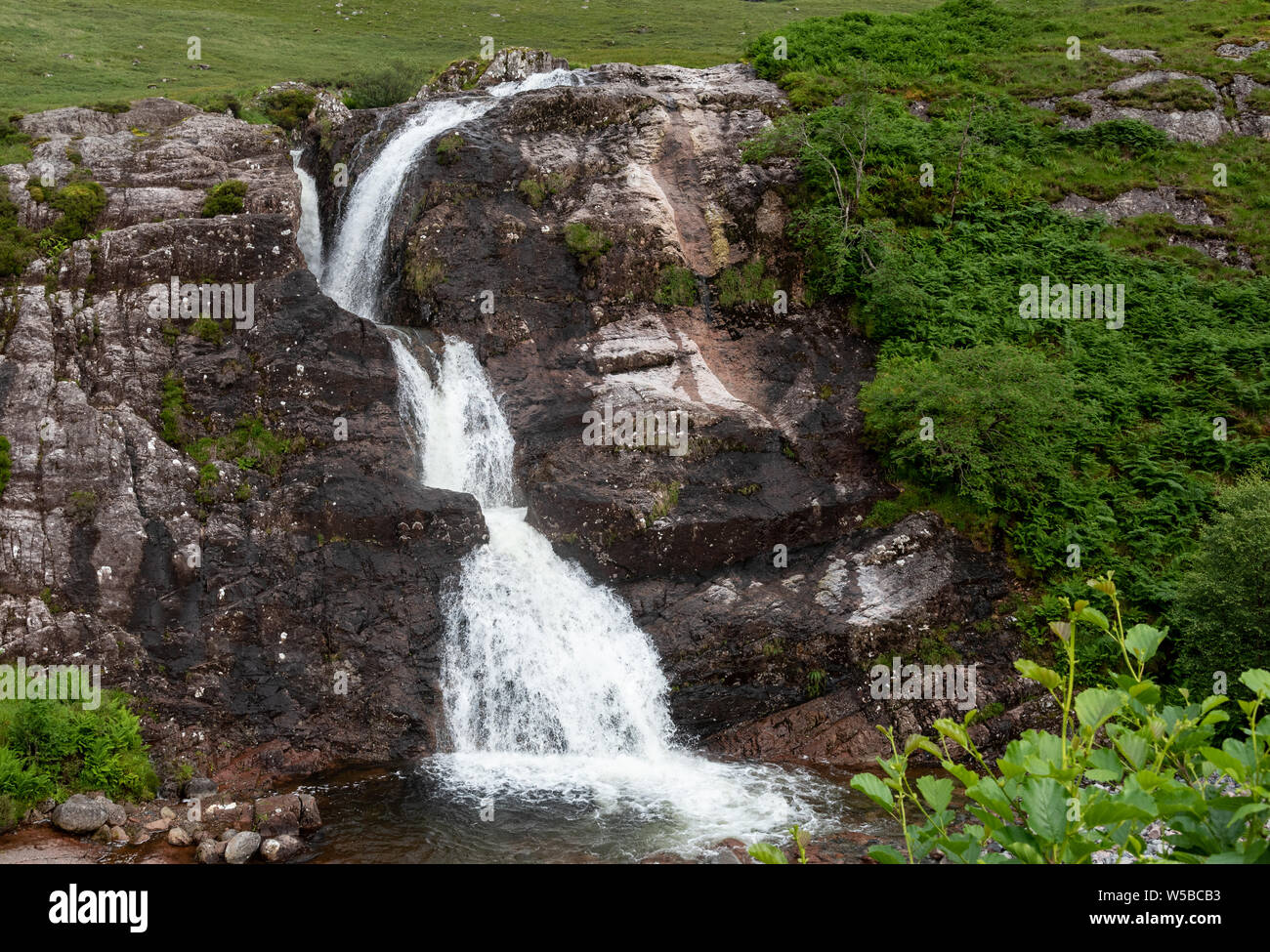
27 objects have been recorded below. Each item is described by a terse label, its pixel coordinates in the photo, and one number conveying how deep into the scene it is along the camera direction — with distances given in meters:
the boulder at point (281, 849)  13.51
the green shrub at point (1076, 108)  33.97
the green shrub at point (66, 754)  14.43
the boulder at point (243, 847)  13.35
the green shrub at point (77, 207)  22.08
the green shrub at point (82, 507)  17.83
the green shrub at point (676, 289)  25.48
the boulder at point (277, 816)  14.28
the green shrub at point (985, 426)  20.95
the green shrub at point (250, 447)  19.66
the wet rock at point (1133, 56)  37.66
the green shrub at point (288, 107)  33.44
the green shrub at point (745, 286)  25.97
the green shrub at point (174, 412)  19.62
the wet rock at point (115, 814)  14.23
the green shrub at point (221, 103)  32.81
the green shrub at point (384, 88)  39.06
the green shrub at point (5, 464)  17.80
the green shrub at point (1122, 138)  32.44
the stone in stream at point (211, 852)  13.38
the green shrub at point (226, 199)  23.41
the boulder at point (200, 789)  15.80
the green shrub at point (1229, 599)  16.17
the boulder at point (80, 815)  13.90
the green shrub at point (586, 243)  25.42
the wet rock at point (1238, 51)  37.31
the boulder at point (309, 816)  14.54
